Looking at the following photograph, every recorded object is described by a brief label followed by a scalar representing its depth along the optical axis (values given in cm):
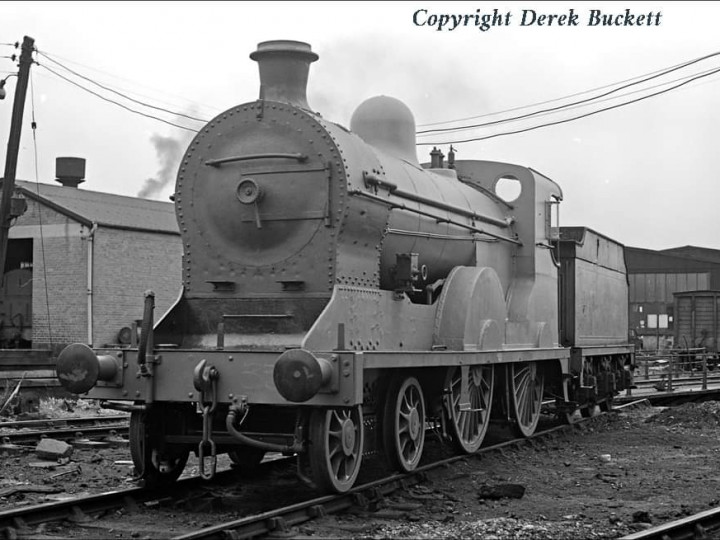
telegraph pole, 1712
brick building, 2423
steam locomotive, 762
